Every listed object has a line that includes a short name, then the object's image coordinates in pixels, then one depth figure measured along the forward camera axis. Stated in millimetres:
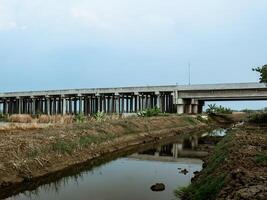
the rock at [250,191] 7497
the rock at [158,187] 13102
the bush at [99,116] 39034
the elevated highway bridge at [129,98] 63700
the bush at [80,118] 36088
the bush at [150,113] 51144
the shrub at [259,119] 40166
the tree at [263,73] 31250
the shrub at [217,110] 65812
